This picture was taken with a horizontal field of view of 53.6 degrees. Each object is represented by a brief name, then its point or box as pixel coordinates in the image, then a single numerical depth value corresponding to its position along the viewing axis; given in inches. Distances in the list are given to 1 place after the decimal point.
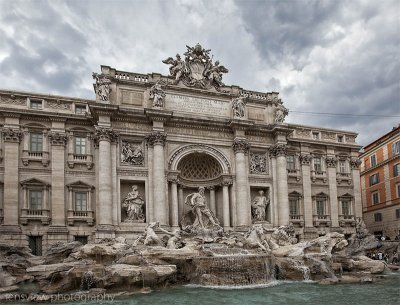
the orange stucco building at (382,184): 1628.9
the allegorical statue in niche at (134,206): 1122.0
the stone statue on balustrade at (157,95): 1176.6
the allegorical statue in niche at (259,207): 1278.3
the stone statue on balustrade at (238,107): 1280.8
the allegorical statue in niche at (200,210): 1174.3
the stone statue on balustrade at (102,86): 1123.9
